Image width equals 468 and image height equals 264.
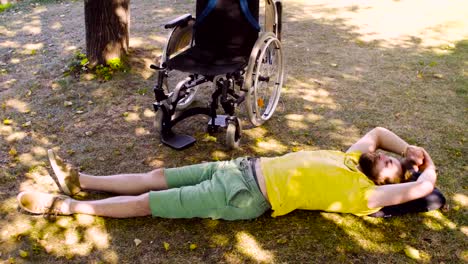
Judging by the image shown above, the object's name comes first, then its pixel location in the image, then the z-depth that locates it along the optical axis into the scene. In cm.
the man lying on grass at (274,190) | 279
